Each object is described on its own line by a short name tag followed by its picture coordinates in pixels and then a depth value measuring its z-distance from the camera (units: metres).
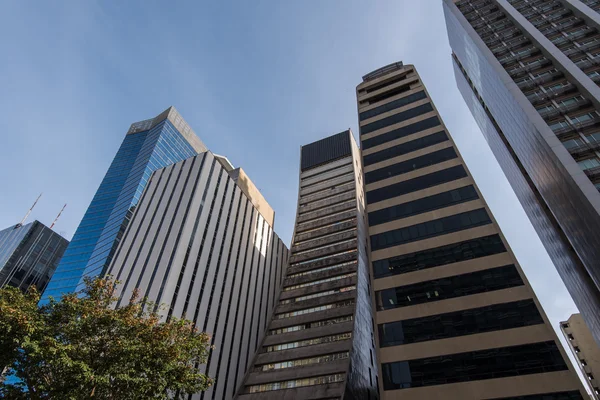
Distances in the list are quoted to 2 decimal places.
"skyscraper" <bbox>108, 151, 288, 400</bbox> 41.00
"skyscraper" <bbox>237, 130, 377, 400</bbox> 43.56
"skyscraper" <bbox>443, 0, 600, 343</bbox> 33.91
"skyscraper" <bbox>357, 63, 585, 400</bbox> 25.00
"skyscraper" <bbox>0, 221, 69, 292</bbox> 99.38
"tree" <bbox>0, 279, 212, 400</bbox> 15.66
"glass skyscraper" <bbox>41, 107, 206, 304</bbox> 76.75
